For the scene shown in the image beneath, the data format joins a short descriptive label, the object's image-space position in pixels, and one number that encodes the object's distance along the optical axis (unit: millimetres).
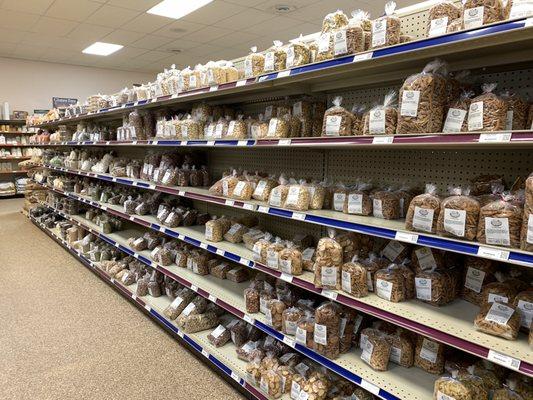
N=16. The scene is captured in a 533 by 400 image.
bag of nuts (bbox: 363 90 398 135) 1664
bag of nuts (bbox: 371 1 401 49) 1601
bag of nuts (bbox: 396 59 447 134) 1510
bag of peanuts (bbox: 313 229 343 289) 1891
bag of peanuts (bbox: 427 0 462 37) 1463
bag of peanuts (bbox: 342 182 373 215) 1957
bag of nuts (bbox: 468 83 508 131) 1352
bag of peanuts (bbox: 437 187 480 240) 1412
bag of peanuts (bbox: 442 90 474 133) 1465
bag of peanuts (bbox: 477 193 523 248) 1306
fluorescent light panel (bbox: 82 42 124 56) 8844
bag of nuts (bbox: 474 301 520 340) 1366
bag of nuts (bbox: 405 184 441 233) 1536
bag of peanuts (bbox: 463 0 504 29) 1329
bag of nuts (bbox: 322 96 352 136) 1877
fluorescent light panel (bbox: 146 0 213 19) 6156
